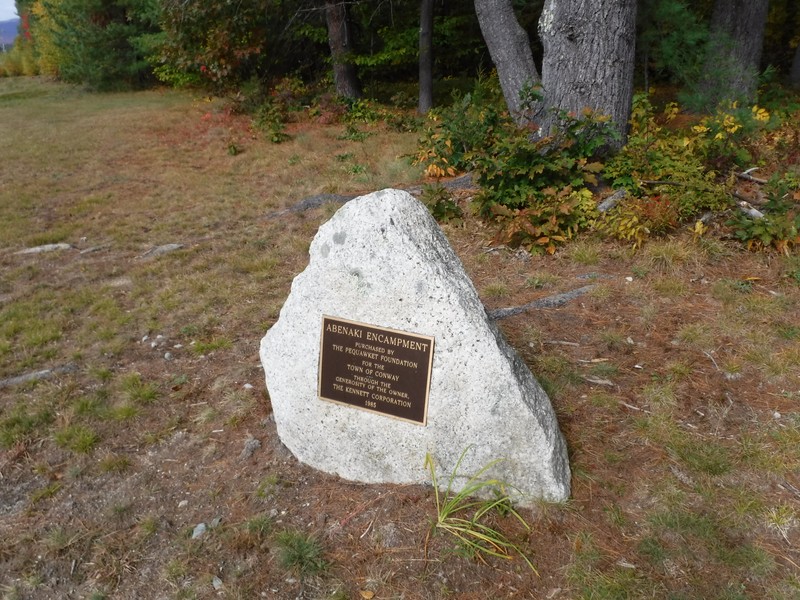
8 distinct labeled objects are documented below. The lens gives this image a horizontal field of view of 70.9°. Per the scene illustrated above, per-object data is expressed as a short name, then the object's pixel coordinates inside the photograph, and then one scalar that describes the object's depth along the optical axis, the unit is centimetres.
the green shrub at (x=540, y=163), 570
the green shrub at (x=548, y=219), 550
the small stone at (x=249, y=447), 331
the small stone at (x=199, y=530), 285
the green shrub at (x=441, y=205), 631
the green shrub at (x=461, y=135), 627
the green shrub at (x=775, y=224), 484
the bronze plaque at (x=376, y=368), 273
